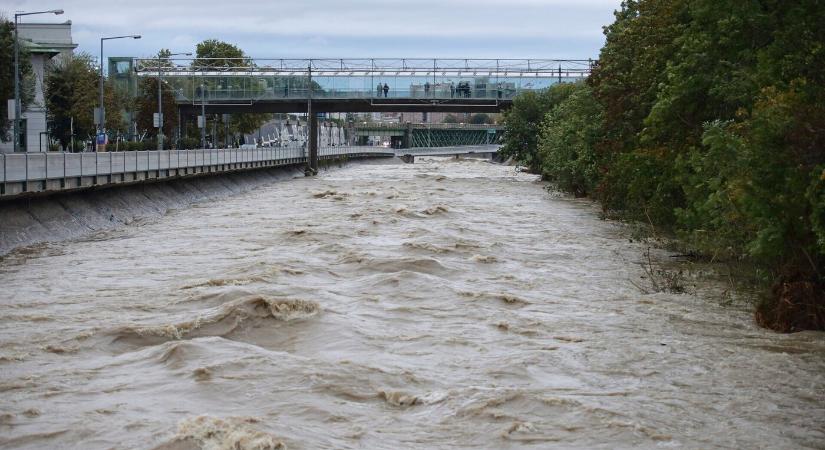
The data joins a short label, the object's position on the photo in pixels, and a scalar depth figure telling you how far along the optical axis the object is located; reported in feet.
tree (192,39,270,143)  460.96
